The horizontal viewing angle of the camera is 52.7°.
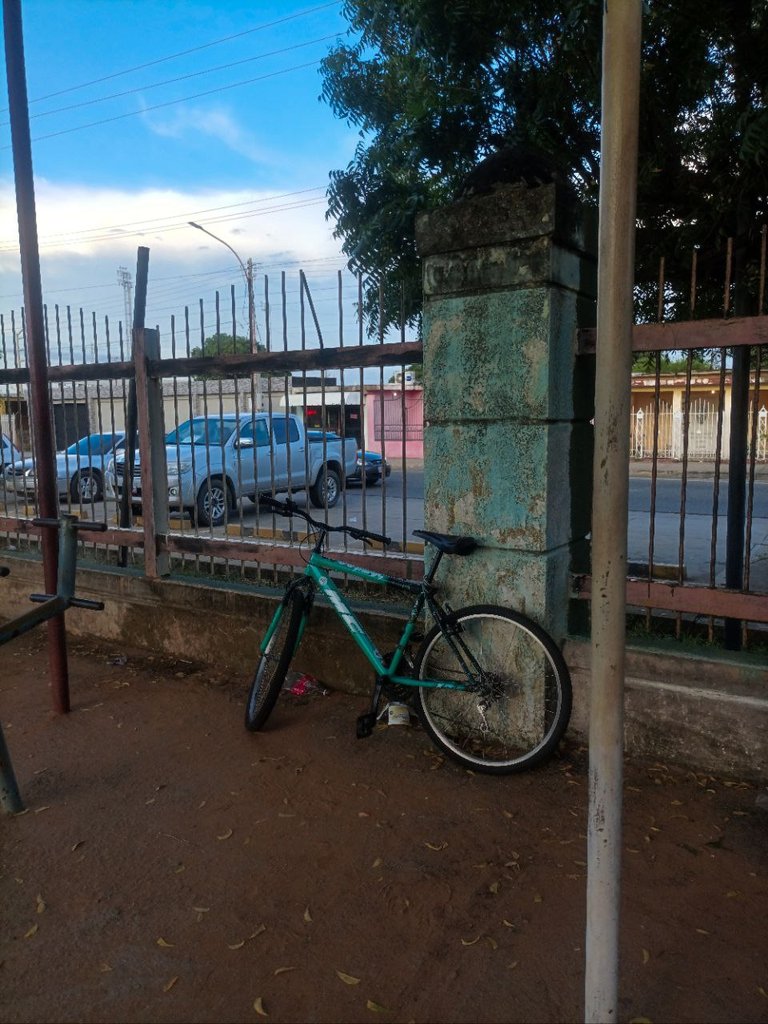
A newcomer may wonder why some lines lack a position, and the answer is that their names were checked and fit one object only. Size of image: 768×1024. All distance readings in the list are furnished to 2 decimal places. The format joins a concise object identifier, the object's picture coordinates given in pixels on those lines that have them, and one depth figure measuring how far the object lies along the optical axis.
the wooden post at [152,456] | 5.27
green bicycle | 3.66
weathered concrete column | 3.61
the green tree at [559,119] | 4.65
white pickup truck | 5.20
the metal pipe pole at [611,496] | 1.70
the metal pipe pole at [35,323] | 4.08
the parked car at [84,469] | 6.14
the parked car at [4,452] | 6.58
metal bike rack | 3.28
